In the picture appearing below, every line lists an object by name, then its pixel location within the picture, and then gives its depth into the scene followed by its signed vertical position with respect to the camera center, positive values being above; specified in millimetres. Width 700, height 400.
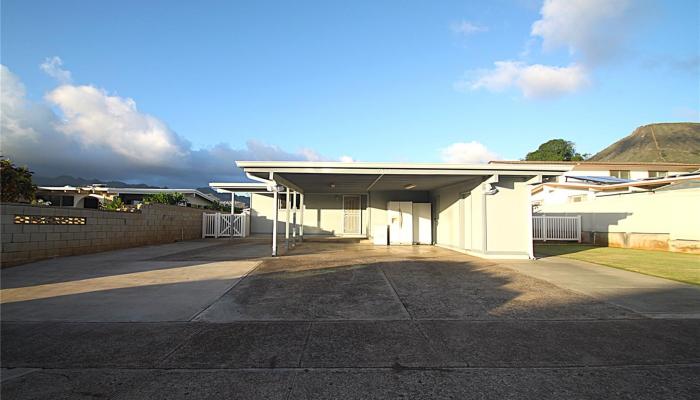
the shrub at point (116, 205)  15562 +539
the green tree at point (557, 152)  55656 +11366
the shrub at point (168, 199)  20141 +1161
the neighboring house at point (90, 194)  23453 +1630
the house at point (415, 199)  10023 +818
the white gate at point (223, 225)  19594 -451
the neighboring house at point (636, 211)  12500 +412
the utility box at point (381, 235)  15180 -762
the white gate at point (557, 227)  17547 -432
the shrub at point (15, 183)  13641 +1360
